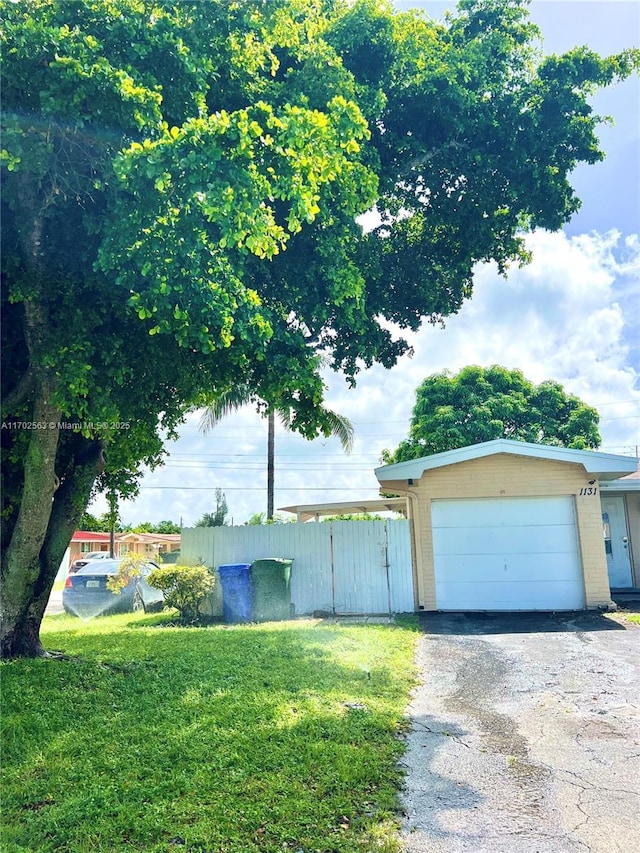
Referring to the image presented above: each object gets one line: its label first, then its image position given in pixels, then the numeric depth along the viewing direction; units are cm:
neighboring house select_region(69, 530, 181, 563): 3881
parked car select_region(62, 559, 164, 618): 1383
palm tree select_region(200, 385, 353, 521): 1872
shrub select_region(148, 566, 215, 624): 1130
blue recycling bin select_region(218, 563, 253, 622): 1168
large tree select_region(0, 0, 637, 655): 427
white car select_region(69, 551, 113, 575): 2194
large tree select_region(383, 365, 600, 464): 2114
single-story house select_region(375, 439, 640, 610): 1131
